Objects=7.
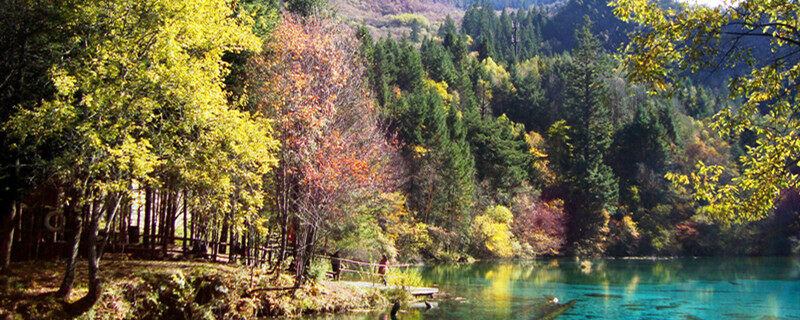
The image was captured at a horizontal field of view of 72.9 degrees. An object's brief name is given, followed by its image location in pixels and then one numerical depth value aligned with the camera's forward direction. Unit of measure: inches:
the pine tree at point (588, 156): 2404.0
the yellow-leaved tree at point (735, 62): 233.8
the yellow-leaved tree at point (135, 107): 435.2
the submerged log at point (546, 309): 771.8
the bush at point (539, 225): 2183.8
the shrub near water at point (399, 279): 848.9
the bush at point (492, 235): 1884.8
